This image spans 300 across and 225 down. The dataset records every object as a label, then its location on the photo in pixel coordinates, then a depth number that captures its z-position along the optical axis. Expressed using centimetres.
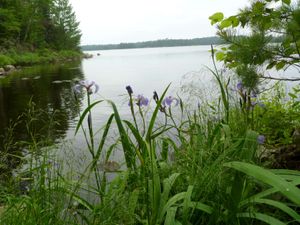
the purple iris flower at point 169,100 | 198
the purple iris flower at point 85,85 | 166
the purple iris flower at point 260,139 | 150
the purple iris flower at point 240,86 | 185
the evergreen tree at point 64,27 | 3748
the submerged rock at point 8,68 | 1849
